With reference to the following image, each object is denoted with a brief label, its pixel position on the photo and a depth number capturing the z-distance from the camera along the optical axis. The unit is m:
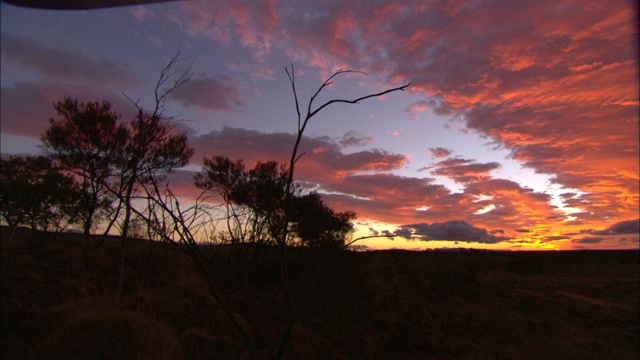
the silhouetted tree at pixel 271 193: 12.93
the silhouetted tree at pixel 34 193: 14.96
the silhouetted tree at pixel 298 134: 2.66
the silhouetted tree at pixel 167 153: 12.74
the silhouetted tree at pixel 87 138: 13.53
